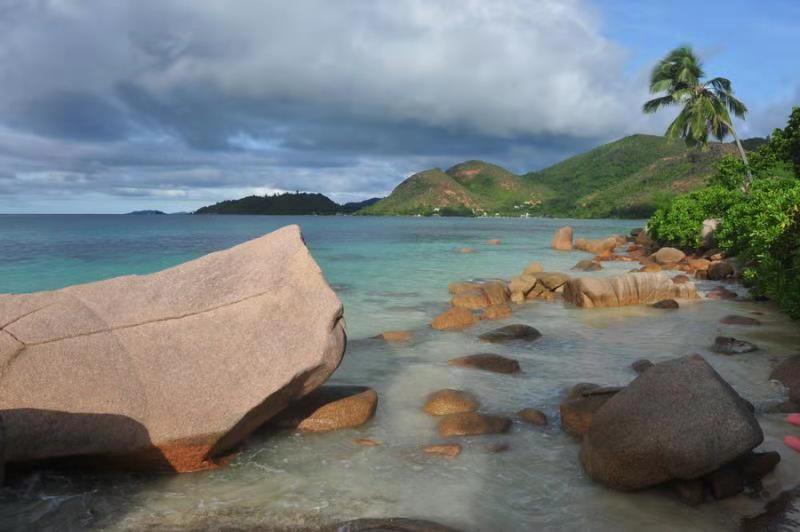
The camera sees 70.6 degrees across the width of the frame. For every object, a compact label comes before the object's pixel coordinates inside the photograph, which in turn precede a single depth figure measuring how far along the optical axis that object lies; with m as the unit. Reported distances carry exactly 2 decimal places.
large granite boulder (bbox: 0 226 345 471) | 5.74
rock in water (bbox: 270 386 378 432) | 7.63
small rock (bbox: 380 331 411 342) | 13.35
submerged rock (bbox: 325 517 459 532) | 5.00
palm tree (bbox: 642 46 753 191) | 37.09
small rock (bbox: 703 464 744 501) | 5.52
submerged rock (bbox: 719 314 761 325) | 14.15
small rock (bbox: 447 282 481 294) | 19.71
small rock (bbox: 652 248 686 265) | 28.92
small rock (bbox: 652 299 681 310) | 16.83
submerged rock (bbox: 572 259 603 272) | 28.96
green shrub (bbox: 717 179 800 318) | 11.80
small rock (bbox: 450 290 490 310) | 17.52
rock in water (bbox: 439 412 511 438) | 7.46
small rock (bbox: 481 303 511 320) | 15.91
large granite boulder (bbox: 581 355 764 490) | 5.29
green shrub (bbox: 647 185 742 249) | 30.05
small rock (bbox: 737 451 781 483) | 5.74
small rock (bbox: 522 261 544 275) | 22.83
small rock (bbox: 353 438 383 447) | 7.18
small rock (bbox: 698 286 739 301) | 18.36
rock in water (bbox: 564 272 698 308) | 17.42
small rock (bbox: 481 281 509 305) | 17.94
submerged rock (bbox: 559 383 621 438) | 7.24
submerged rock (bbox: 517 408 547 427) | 7.80
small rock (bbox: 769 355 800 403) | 8.79
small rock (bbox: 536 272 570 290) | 19.78
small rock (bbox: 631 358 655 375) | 10.04
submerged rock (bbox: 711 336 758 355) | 11.28
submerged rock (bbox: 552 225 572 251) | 45.38
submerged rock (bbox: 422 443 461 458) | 6.86
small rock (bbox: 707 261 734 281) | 23.14
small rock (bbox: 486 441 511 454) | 6.95
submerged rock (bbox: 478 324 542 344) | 12.96
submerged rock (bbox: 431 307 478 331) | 14.62
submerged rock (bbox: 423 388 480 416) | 8.33
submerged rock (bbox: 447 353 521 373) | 10.37
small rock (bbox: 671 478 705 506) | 5.51
